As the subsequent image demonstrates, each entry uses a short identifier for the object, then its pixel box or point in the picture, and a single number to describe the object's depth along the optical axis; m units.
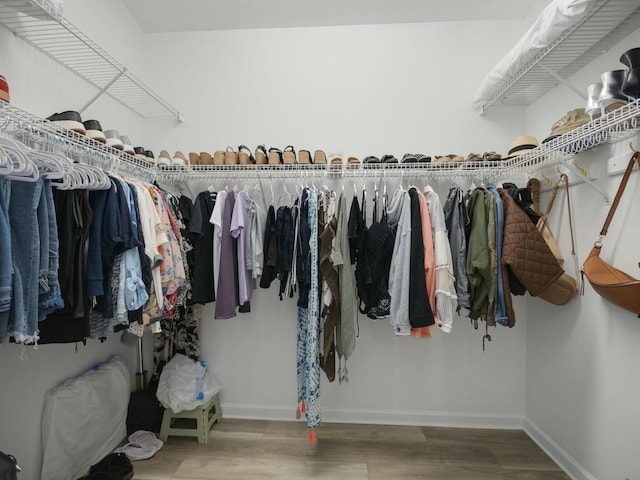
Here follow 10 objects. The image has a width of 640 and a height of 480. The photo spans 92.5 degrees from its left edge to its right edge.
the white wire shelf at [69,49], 1.30
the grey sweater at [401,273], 1.70
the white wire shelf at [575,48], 1.37
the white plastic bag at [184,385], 2.05
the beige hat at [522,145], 1.92
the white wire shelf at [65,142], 1.15
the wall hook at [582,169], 1.60
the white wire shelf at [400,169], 1.70
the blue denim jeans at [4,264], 0.92
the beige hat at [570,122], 1.55
